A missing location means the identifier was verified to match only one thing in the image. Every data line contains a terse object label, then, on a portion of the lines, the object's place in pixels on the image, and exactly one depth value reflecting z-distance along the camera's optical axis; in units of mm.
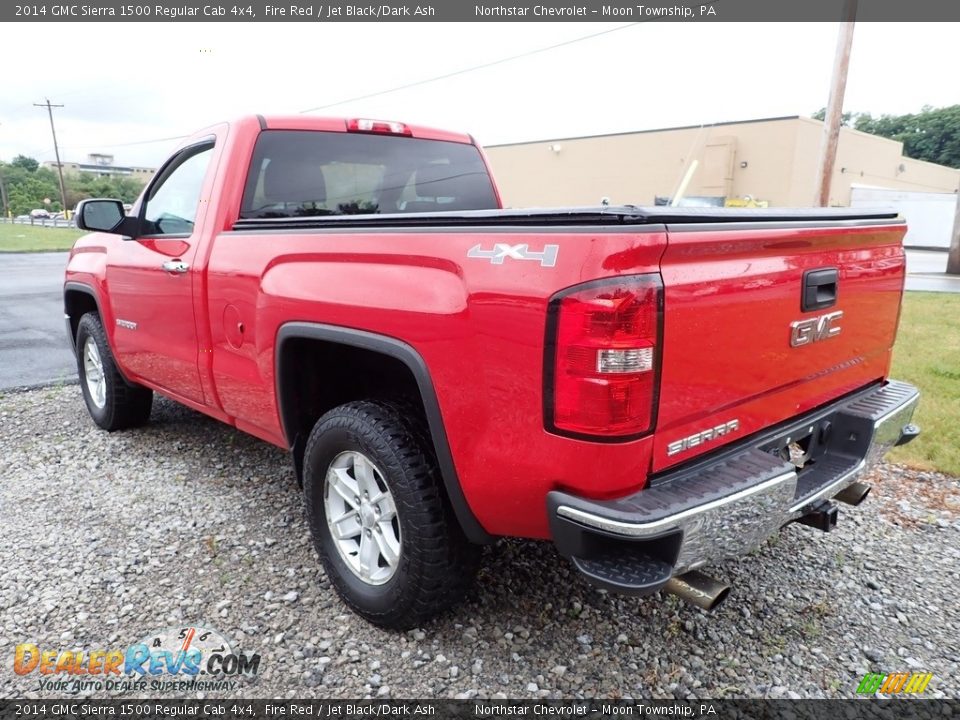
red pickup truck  1839
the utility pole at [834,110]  10539
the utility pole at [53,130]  58706
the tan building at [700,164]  29031
